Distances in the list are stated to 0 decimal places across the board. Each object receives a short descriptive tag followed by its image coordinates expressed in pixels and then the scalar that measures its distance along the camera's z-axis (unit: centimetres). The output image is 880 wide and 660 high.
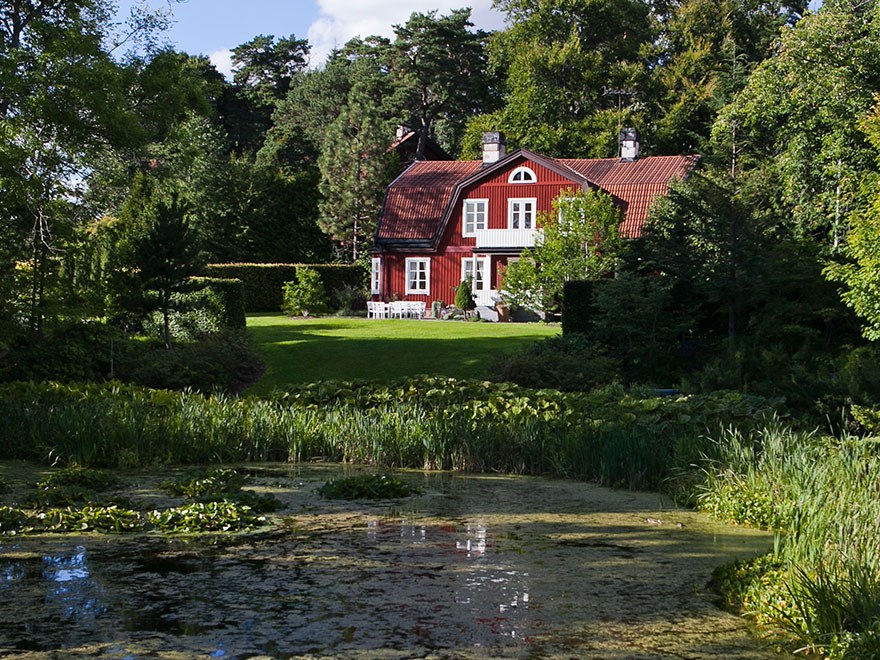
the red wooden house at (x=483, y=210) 3759
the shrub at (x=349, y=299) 3781
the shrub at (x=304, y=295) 3434
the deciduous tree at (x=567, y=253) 3038
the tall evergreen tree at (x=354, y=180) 4559
